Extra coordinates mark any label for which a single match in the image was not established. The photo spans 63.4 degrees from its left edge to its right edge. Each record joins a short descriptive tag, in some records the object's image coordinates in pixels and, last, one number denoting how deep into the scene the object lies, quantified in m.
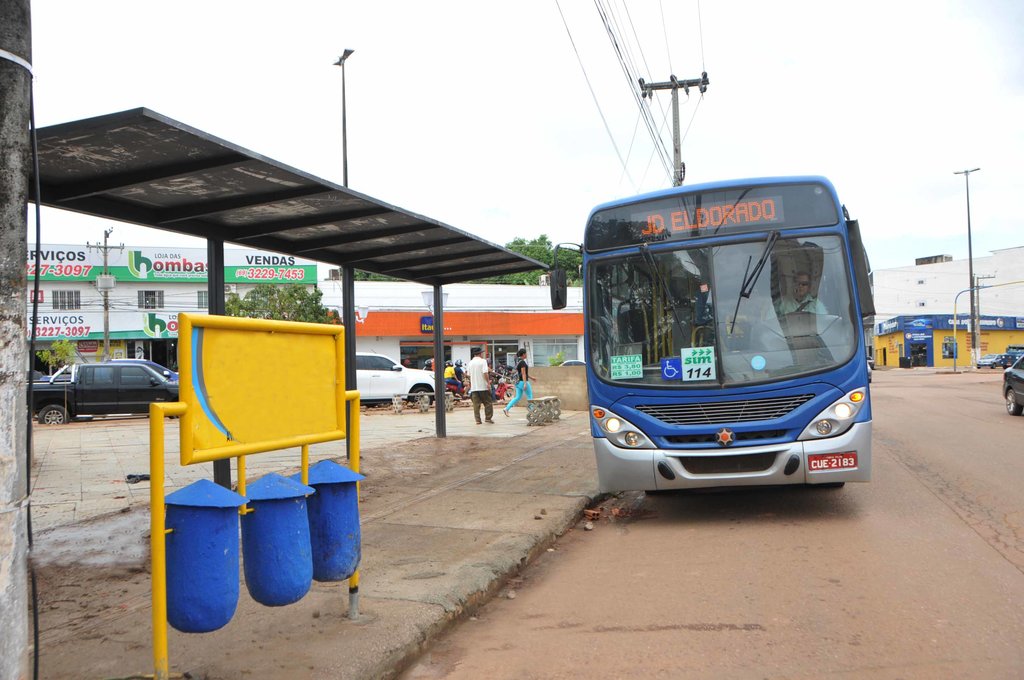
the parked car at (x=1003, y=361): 56.53
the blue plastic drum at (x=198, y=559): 3.42
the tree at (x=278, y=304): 37.41
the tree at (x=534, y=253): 71.62
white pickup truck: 26.47
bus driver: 7.53
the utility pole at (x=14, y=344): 2.88
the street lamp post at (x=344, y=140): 20.70
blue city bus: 7.32
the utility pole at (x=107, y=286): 35.38
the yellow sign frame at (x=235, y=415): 3.39
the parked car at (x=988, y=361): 62.56
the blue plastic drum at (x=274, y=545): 3.79
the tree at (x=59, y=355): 36.16
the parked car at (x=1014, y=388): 18.42
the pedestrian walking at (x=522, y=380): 21.69
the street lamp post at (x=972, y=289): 54.85
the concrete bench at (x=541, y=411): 18.83
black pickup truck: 22.31
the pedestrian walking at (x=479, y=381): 18.41
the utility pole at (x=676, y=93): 22.72
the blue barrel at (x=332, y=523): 4.29
